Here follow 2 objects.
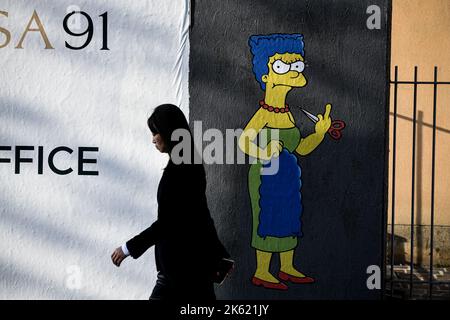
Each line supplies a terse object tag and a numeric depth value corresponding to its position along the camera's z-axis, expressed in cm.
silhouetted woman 482
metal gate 732
